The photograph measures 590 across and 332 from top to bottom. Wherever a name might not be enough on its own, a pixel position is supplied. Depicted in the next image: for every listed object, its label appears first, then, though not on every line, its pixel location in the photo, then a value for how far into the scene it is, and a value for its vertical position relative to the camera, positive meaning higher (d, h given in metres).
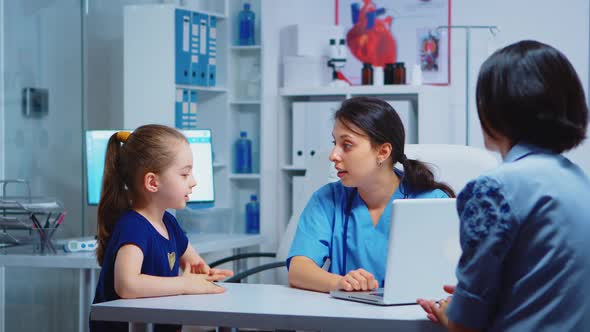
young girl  1.95 -0.23
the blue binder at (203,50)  4.60 +0.40
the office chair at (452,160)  2.72 -0.14
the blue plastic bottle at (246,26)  4.96 +0.57
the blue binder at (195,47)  4.53 +0.41
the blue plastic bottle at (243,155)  4.98 -0.21
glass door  3.71 -0.03
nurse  2.25 -0.21
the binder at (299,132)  4.93 -0.08
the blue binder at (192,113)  4.55 +0.04
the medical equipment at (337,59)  4.89 +0.37
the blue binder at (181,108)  4.46 +0.07
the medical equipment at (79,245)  3.34 -0.52
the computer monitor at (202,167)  4.05 -0.23
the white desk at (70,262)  3.18 -0.56
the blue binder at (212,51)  4.66 +0.40
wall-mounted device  3.81 +0.09
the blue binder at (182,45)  4.41 +0.41
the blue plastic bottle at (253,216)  4.91 -0.58
